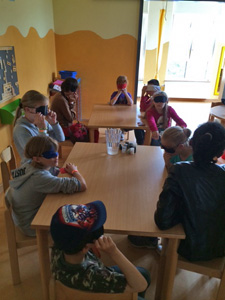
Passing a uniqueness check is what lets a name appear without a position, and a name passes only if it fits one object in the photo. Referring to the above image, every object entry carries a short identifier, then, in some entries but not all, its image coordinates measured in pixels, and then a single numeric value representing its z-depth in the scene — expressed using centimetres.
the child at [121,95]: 310
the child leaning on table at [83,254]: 73
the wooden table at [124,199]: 108
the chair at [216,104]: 377
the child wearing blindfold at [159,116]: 249
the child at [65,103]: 271
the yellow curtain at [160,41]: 581
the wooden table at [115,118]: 243
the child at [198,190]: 103
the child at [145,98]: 300
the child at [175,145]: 152
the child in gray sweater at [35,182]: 127
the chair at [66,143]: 274
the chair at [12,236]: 132
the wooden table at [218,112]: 304
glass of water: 173
